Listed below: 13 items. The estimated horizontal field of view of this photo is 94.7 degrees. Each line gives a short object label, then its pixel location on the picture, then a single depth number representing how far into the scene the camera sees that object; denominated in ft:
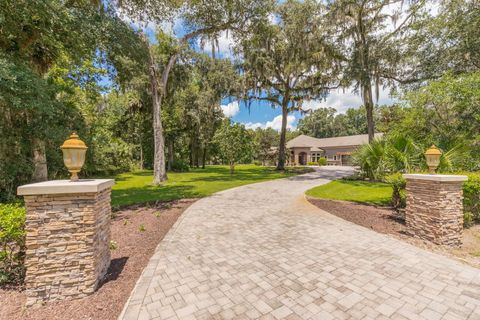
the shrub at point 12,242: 9.83
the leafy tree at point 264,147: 126.87
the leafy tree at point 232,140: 62.59
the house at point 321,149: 119.14
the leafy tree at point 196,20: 38.55
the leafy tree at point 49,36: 19.19
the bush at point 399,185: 20.79
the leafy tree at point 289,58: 52.65
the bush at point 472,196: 18.01
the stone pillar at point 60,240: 8.93
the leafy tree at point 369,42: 46.40
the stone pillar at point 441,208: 14.40
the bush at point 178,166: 80.79
